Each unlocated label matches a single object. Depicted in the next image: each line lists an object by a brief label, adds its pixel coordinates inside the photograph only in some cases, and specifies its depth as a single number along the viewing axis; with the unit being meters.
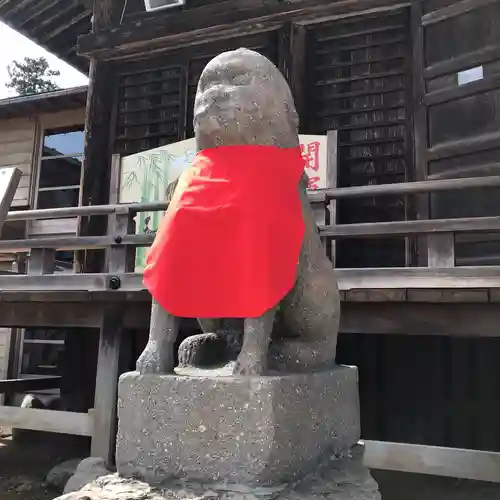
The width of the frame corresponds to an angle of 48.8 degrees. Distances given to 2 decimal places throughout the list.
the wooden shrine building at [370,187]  3.74
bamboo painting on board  6.12
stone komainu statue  1.95
